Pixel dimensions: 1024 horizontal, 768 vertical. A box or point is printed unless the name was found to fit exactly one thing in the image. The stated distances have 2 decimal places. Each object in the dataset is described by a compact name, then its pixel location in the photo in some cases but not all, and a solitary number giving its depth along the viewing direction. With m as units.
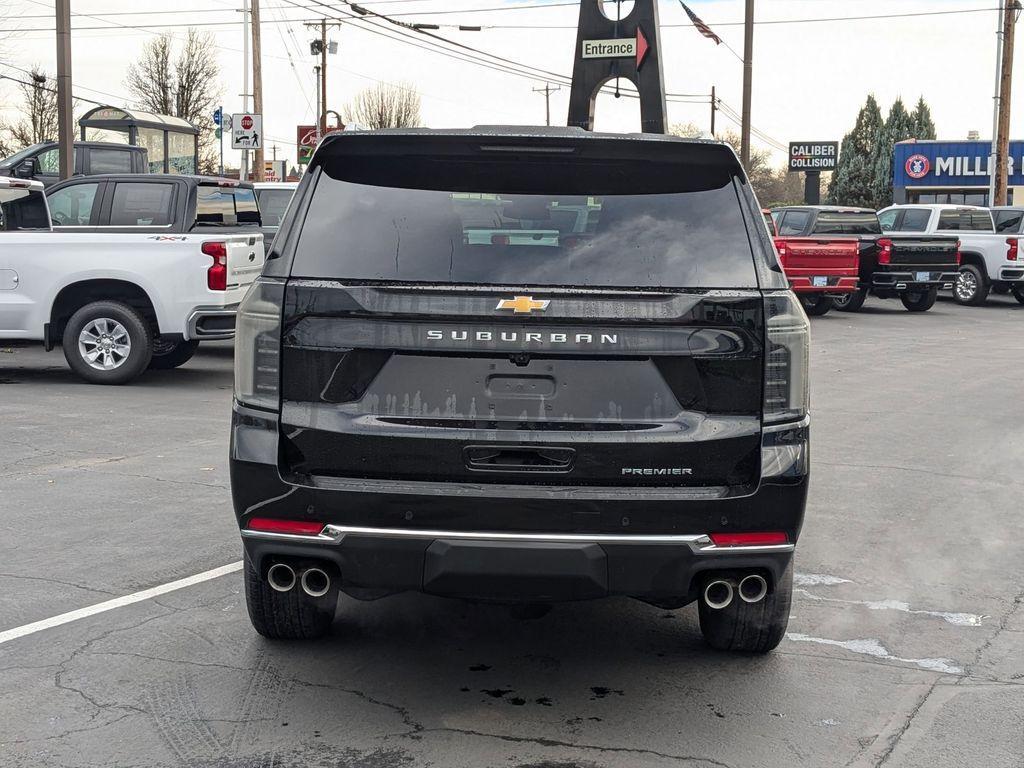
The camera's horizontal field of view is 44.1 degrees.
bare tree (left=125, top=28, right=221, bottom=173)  71.69
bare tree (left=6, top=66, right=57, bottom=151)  62.19
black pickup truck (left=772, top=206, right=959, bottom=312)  24.58
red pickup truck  22.78
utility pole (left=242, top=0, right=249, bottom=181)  46.49
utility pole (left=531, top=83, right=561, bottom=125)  86.63
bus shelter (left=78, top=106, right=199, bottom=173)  32.16
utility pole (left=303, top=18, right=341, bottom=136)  53.28
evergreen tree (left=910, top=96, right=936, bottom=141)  76.56
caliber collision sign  61.16
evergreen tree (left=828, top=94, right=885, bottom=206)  77.44
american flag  31.48
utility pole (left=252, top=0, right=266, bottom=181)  35.69
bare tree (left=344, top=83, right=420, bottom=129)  76.56
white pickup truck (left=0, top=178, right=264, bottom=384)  12.10
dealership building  58.06
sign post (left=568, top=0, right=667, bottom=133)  26.56
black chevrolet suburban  3.95
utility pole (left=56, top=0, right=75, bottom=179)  21.64
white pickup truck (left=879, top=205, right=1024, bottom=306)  26.50
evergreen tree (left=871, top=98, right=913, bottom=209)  75.88
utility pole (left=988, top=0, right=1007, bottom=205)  37.59
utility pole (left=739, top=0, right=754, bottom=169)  38.72
